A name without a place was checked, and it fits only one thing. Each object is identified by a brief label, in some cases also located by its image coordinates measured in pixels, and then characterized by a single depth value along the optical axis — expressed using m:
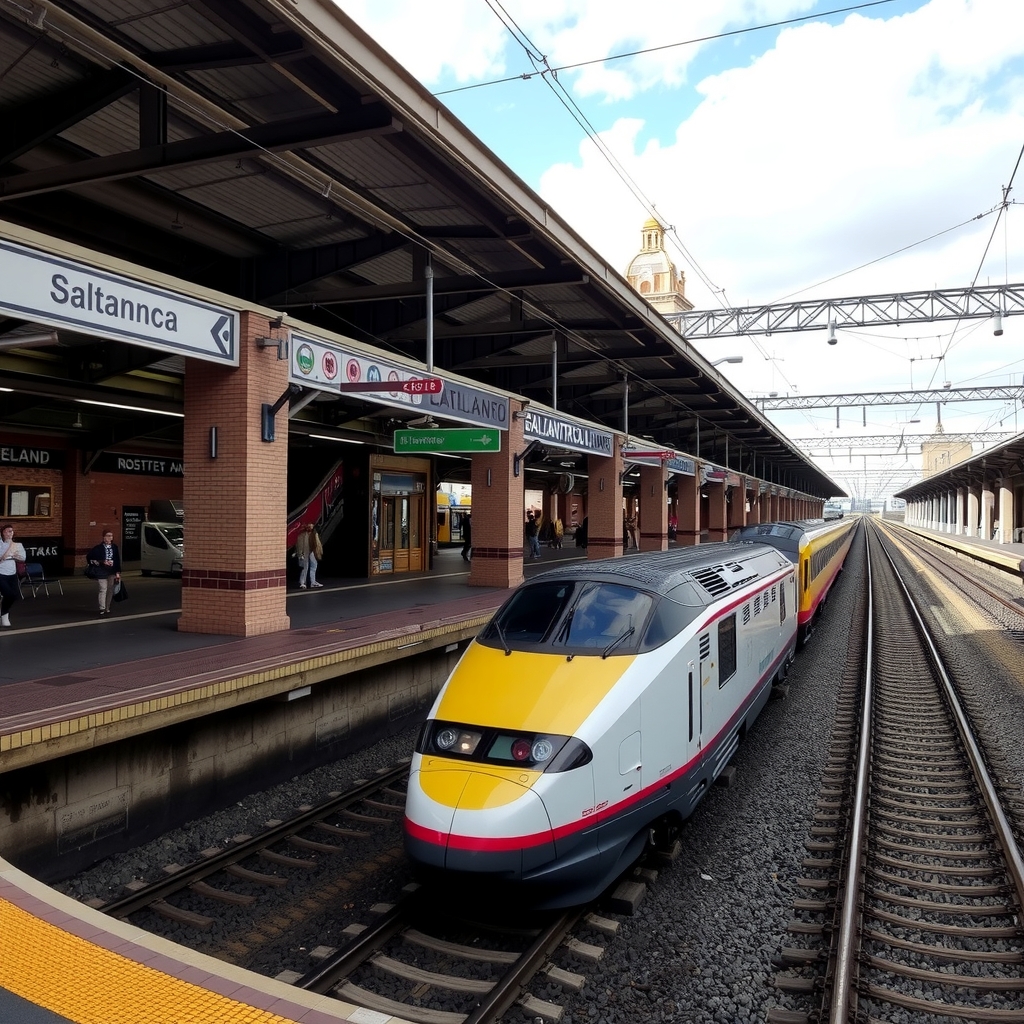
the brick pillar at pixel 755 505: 43.81
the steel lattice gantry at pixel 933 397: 39.75
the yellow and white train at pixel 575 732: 4.60
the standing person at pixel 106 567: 10.97
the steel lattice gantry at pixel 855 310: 22.09
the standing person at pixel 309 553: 15.67
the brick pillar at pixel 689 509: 27.92
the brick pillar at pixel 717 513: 35.06
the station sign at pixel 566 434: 16.80
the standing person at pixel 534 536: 24.30
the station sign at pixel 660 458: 21.56
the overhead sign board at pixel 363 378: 9.92
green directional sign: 12.13
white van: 18.19
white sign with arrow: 6.60
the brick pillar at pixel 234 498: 9.27
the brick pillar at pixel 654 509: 25.38
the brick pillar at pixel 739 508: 38.37
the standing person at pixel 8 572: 9.49
